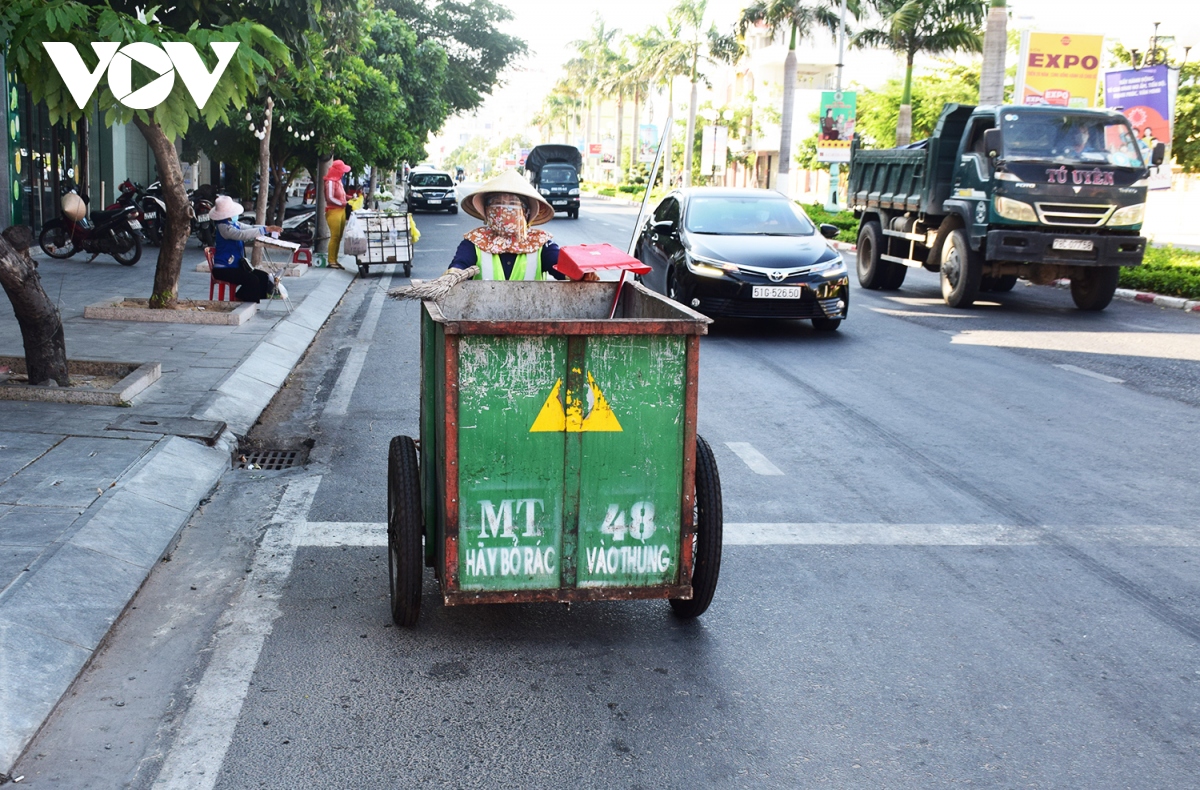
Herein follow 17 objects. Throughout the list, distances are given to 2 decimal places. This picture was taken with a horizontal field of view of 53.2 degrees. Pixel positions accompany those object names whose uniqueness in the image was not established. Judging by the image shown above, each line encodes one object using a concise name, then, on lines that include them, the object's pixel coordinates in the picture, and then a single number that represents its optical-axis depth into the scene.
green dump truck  15.02
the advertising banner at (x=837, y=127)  39.25
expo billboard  25.44
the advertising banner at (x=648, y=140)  73.44
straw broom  4.89
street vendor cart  19.28
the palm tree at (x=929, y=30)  36.16
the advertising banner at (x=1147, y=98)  21.88
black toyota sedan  12.45
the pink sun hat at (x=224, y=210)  12.20
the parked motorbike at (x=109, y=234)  17.92
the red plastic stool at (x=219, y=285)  13.07
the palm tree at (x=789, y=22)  43.72
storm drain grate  7.34
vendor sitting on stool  12.83
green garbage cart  4.24
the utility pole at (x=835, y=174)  41.62
